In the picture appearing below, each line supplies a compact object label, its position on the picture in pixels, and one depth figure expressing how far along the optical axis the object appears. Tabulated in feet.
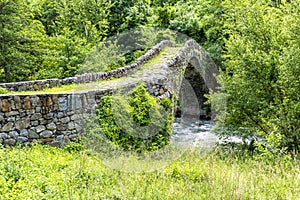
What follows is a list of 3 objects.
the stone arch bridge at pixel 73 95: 23.72
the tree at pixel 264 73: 30.45
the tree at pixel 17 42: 39.14
